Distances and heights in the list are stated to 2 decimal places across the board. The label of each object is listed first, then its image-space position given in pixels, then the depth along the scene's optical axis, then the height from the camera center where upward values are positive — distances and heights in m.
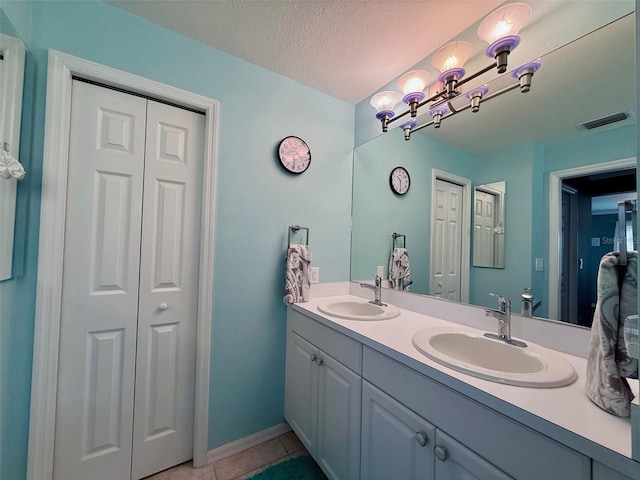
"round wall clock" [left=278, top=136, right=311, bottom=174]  1.62 +0.60
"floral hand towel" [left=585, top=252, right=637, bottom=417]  0.57 -0.21
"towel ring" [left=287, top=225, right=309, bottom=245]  1.65 +0.10
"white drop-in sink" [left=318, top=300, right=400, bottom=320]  1.40 -0.38
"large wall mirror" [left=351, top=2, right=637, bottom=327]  0.86 +0.33
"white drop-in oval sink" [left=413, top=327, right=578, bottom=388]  0.68 -0.36
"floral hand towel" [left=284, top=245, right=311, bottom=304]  1.55 -0.19
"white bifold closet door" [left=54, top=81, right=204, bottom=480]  1.16 -0.25
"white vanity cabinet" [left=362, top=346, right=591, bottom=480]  0.54 -0.48
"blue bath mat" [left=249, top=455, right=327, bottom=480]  1.32 -1.24
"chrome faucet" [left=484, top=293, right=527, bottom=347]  0.98 -0.27
